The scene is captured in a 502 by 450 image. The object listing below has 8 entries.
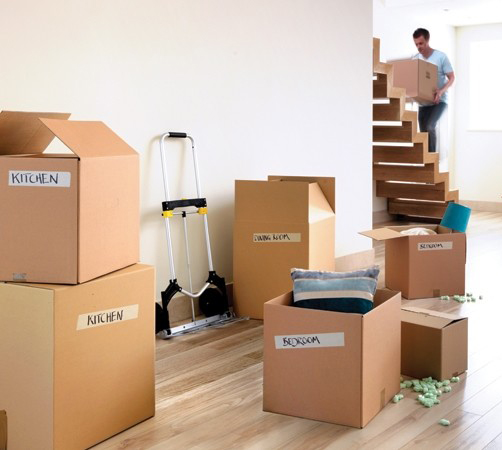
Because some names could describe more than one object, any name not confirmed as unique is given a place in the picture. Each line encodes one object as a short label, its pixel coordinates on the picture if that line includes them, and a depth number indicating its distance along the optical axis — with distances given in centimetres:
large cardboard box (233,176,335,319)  351
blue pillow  233
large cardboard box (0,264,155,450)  199
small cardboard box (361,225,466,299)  394
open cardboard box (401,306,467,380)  265
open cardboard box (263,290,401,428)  223
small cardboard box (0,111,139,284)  202
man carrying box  704
